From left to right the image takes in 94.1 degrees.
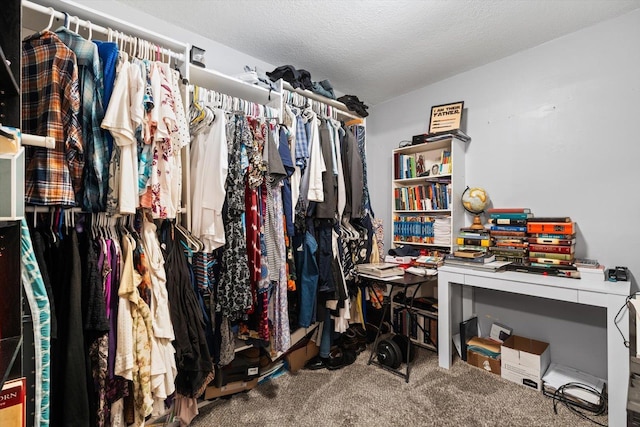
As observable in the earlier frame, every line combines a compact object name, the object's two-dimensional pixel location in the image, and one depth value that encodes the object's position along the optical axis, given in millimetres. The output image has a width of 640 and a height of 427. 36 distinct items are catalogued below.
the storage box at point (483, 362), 2189
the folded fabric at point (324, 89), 2430
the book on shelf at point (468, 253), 2248
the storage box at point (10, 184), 653
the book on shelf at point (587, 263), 1932
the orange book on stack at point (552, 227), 2029
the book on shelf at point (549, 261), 2018
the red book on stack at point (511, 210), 2275
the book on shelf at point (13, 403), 673
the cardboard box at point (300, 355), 2211
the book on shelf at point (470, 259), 2225
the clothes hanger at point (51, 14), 1266
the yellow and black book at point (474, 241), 2396
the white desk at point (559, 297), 1602
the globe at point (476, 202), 2467
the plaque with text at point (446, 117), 2637
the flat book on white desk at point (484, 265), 2164
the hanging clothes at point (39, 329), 851
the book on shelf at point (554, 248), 2027
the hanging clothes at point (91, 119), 1252
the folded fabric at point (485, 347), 2217
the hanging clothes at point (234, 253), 1652
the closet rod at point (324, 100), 2244
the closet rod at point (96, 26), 1244
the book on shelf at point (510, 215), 2256
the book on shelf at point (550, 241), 2041
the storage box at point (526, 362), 2006
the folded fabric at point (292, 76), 2234
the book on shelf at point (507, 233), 2254
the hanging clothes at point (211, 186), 1601
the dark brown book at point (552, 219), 2080
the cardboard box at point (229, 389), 1807
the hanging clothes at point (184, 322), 1479
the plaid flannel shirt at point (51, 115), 1111
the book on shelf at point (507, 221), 2258
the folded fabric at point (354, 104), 2631
